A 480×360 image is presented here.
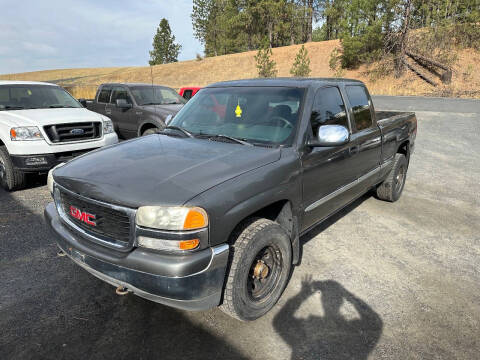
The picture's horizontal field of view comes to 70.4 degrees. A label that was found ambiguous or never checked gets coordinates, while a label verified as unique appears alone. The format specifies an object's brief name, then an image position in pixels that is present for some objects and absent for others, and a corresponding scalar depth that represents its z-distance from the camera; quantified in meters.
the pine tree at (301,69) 30.53
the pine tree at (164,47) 69.44
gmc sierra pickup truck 2.12
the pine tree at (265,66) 33.53
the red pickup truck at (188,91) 12.25
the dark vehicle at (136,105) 8.17
